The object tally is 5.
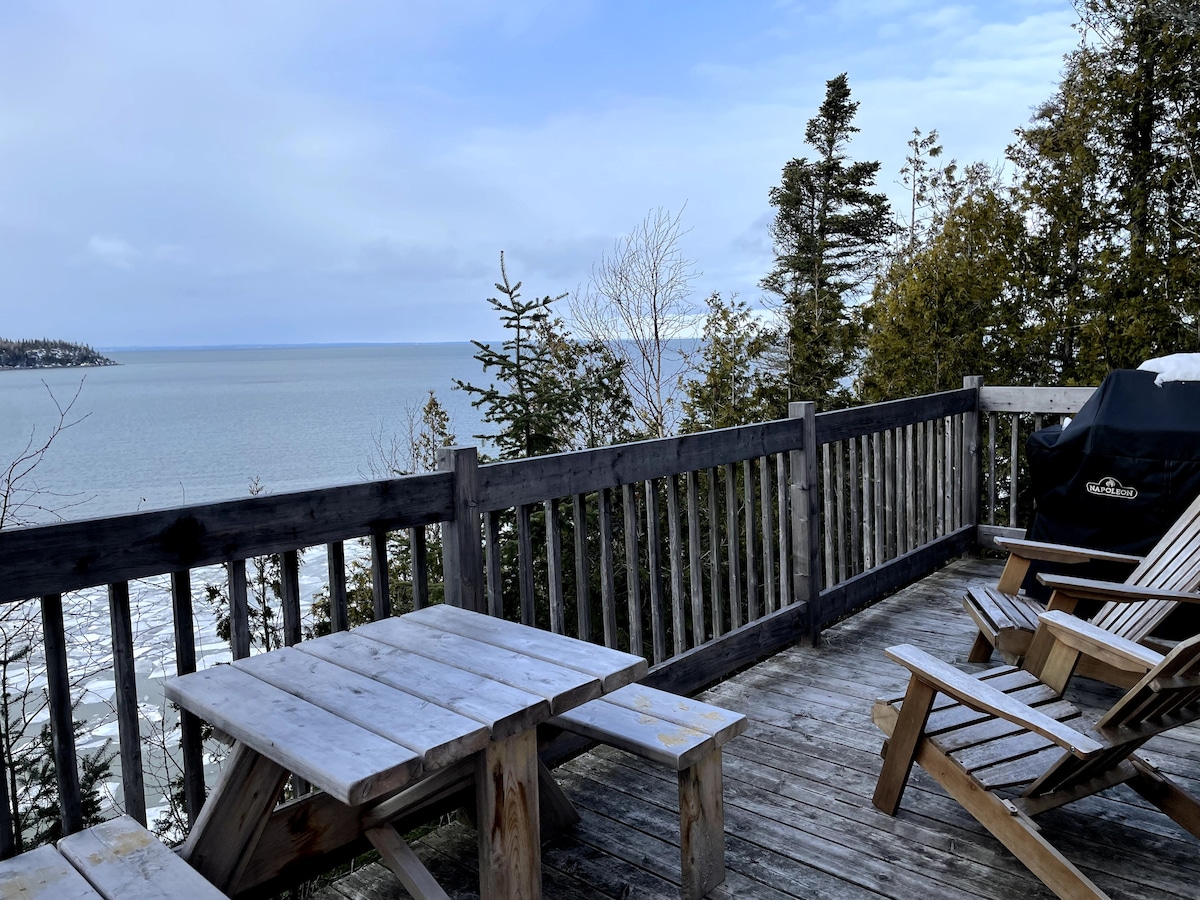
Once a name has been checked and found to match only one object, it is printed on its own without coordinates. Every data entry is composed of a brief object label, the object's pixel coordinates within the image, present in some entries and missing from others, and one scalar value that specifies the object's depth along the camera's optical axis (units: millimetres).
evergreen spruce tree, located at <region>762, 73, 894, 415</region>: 21734
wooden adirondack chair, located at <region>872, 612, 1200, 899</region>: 2092
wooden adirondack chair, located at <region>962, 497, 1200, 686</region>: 2959
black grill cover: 3906
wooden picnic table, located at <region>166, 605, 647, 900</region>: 1542
